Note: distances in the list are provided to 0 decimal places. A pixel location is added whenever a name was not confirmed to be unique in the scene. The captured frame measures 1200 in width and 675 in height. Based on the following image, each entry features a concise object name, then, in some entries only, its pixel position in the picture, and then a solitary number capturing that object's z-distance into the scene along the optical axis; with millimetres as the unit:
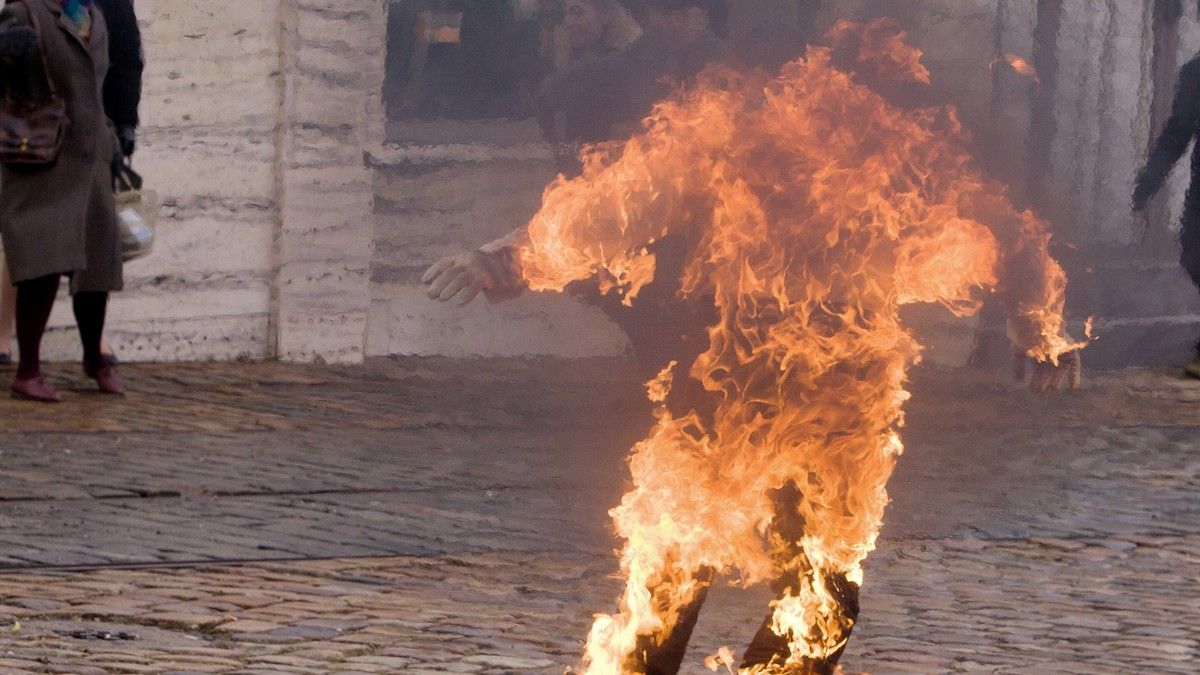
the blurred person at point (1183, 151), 25562
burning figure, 8266
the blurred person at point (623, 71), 18844
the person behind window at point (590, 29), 23922
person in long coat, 17500
